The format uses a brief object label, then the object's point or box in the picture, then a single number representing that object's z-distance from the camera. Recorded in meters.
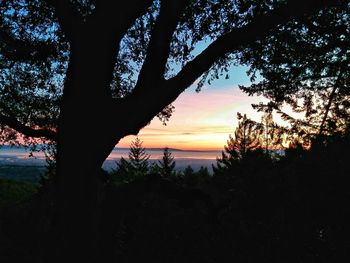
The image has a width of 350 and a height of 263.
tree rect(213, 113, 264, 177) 8.84
